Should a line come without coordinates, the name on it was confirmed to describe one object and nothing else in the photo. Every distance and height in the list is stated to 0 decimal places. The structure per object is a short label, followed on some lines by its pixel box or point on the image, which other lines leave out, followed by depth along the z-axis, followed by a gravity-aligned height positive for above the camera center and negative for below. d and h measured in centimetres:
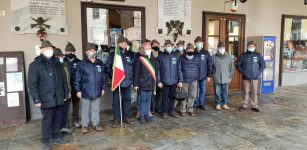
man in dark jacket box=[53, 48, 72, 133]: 414 -80
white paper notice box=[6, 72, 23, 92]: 480 -42
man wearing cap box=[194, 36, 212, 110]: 550 -28
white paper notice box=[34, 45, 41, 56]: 508 +17
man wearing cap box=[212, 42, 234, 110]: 564 -35
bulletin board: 476 -56
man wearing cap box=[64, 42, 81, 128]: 443 -18
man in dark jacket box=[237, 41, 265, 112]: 549 -28
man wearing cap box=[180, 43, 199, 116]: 514 -32
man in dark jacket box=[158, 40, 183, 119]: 491 -30
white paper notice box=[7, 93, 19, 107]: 479 -75
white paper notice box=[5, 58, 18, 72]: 479 -9
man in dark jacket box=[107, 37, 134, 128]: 461 -40
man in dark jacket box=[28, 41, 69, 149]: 340 -37
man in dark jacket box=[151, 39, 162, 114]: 494 -86
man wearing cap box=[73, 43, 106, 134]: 421 -41
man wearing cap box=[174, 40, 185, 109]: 530 +19
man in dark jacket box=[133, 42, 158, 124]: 464 -29
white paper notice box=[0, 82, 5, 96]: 475 -55
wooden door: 702 +66
